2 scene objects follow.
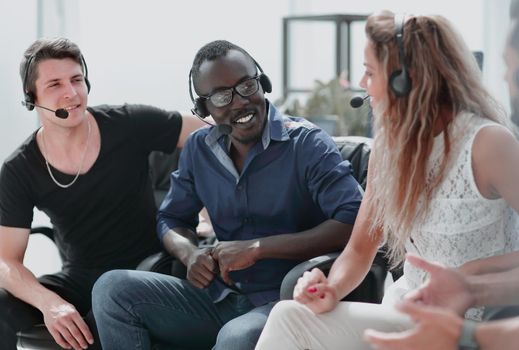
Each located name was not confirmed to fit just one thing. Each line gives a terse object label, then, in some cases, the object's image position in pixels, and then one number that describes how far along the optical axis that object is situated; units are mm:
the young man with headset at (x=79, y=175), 2609
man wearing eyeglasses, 2281
